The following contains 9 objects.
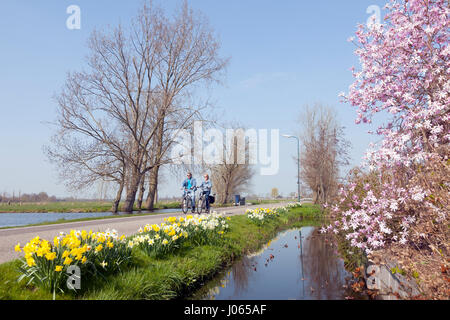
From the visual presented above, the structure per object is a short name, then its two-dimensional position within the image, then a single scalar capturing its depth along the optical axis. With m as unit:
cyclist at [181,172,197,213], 16.25
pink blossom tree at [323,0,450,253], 5.81
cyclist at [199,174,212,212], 16.49
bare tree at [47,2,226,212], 23.43
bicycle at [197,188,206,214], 16.77
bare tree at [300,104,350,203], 27.38
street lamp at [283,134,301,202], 31.66
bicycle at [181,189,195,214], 16.95
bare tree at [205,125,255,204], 40.00
